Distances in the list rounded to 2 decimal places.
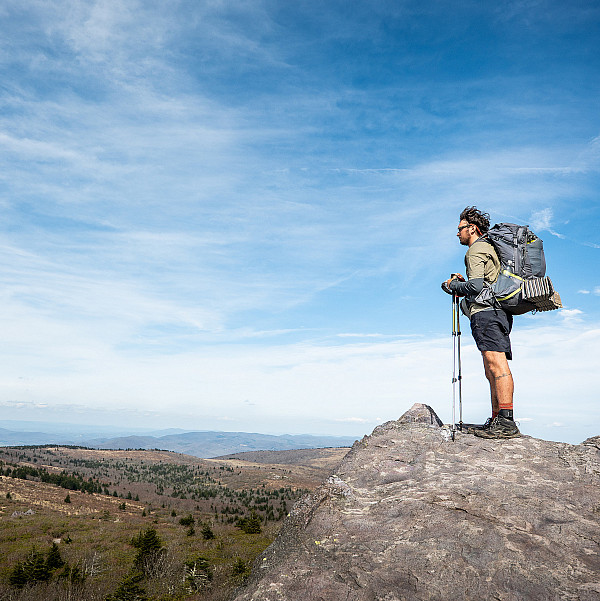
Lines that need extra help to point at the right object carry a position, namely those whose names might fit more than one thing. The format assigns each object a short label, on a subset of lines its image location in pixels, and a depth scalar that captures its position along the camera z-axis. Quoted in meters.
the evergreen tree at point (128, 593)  11.28
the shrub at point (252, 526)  29.66
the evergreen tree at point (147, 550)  17.48
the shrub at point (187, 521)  33.12
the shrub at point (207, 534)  26.58
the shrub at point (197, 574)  14.23
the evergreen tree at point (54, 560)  17.09
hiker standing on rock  6.42
